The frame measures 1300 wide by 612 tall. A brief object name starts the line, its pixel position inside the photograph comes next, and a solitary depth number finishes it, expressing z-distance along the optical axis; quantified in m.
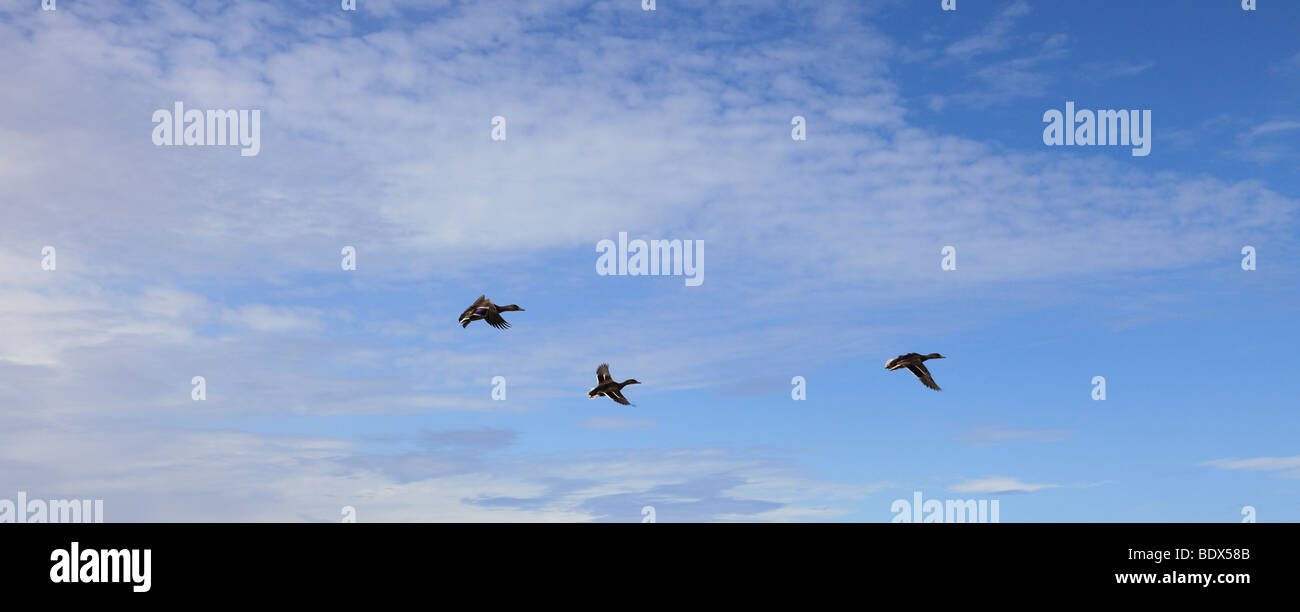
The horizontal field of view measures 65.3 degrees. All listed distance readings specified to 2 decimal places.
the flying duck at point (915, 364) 39.22
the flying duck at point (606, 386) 40.28
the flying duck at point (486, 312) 39.91
